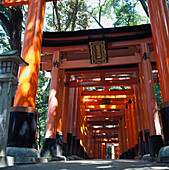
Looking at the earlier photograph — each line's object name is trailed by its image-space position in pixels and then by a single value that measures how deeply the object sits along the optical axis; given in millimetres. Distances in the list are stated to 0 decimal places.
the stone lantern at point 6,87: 3426
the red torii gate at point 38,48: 5203
